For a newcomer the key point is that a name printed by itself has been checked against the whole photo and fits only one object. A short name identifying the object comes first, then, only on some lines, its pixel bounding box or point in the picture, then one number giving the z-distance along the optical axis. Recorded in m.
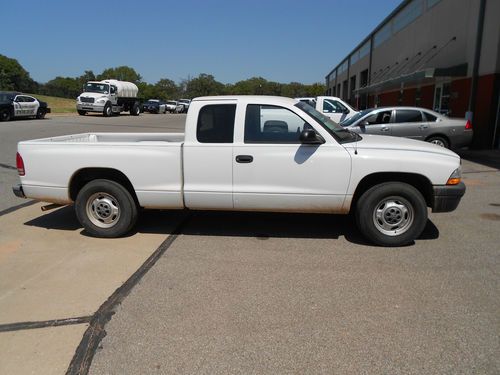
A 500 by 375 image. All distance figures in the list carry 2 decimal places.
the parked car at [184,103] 61.95
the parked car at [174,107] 58.48
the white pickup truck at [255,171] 4.96
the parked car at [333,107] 16.39
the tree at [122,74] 118.56
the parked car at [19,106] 24.59
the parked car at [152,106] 51.91
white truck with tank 33.56
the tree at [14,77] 85.28
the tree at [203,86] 111.88
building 15.22
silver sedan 12.47
